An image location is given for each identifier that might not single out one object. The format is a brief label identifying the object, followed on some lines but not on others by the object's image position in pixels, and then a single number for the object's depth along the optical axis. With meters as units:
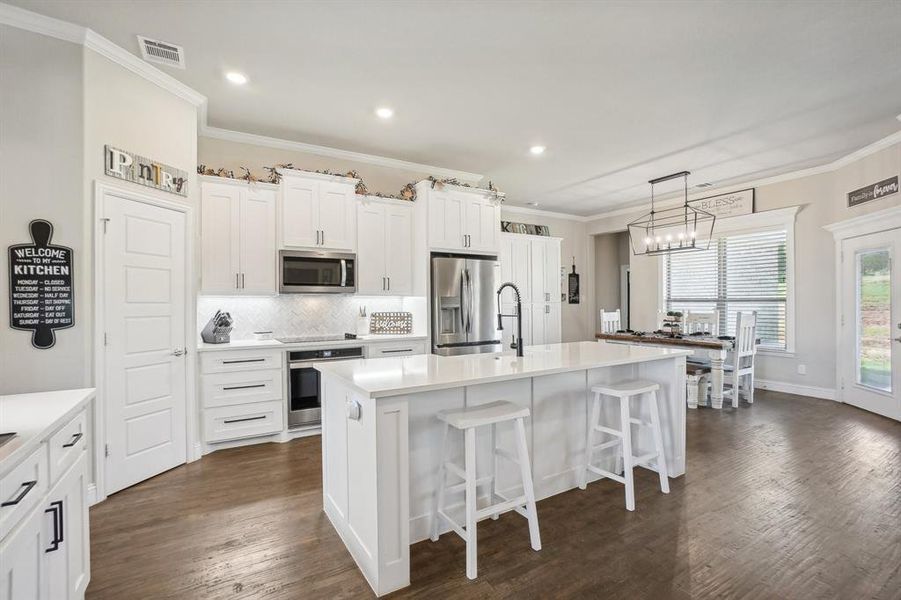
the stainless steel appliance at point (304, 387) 3.94
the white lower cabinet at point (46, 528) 1.17
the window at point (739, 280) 5.79
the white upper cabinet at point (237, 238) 3.82
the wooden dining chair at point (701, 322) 5.56
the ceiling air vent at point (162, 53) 2.79
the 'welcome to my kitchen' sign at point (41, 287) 2.43
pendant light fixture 6.48
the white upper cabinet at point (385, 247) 4.62
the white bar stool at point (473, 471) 1.97
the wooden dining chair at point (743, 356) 5.02
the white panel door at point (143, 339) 2.85
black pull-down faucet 2.70
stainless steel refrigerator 4.72
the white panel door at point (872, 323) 4.38
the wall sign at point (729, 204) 5.97
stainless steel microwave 4.15
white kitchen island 1.88
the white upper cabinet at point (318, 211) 4.15
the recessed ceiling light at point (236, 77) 3.14
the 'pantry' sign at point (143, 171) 2.84
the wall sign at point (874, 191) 4.36
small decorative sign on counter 4.87
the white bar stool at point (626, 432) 2.59
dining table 4.83
